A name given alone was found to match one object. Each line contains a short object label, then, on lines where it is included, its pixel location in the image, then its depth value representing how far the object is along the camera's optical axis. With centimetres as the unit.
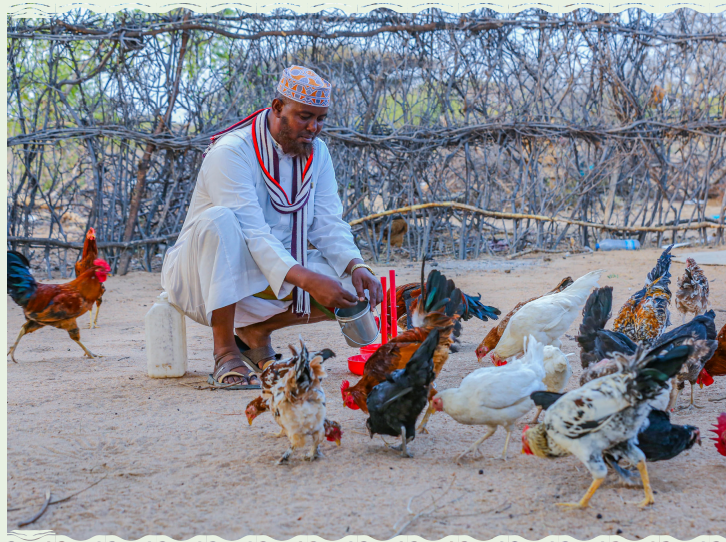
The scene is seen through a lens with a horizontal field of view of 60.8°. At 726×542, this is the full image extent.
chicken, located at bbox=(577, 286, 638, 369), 320
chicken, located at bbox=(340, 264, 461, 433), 305
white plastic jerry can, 383
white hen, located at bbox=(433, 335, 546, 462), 264
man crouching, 363
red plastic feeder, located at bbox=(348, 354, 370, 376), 395
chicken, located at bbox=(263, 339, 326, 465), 253
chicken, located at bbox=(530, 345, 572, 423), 331
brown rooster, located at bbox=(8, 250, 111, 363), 456
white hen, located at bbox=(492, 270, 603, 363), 393
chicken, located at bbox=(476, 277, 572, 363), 425
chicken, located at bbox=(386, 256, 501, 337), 481
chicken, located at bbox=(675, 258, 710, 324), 490
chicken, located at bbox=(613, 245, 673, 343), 390
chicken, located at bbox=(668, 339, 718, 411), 321
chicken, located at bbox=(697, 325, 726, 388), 351
